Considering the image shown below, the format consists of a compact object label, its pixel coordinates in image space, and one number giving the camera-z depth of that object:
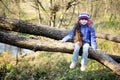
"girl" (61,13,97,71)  4.00
